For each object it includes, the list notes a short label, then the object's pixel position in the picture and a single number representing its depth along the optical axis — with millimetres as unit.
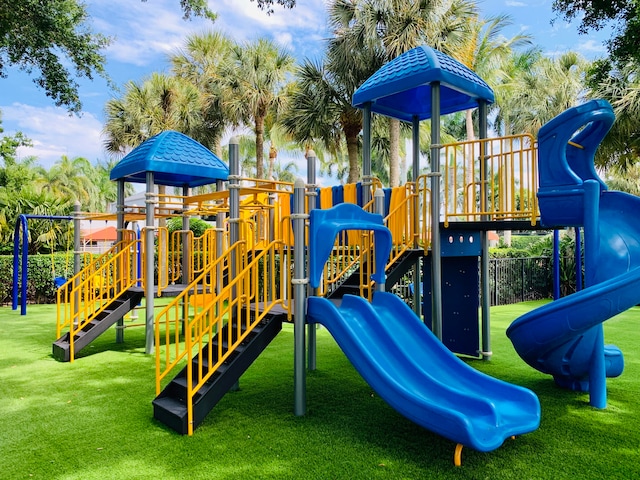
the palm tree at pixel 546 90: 22031
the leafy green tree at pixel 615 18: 7359
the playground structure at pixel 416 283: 4668
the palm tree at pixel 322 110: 18391
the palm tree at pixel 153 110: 22891
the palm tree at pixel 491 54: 26625
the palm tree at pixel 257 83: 21656
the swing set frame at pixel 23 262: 13305
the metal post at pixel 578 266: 9562
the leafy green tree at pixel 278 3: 8995
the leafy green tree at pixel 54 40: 8594
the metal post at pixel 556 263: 9945
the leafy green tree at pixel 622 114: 13086
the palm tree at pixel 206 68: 23969
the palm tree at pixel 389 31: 16641
